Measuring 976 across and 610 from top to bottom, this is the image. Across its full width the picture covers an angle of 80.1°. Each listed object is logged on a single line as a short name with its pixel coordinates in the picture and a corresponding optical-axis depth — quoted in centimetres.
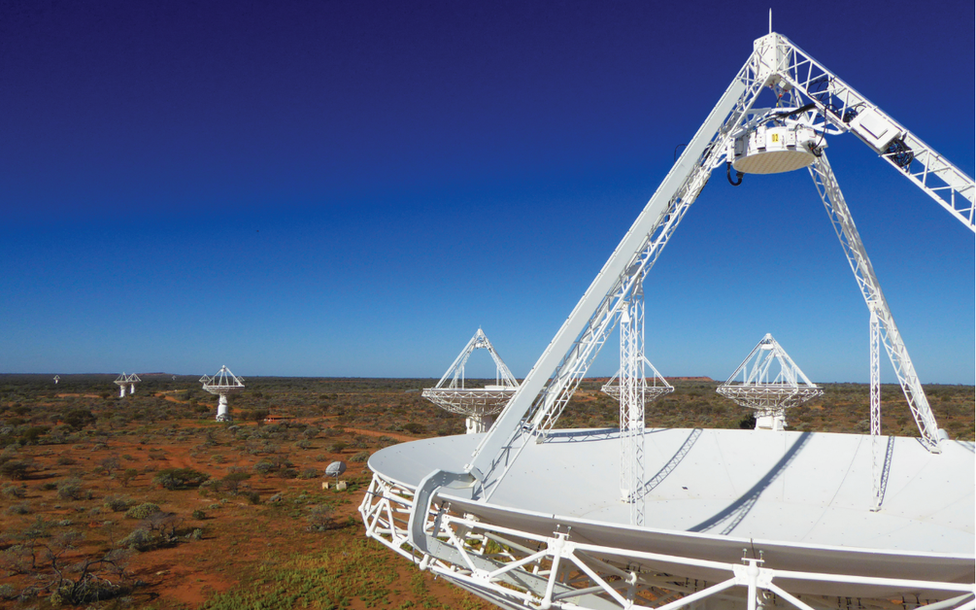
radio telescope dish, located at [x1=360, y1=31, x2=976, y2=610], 711
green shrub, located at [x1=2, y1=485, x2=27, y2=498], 3125
